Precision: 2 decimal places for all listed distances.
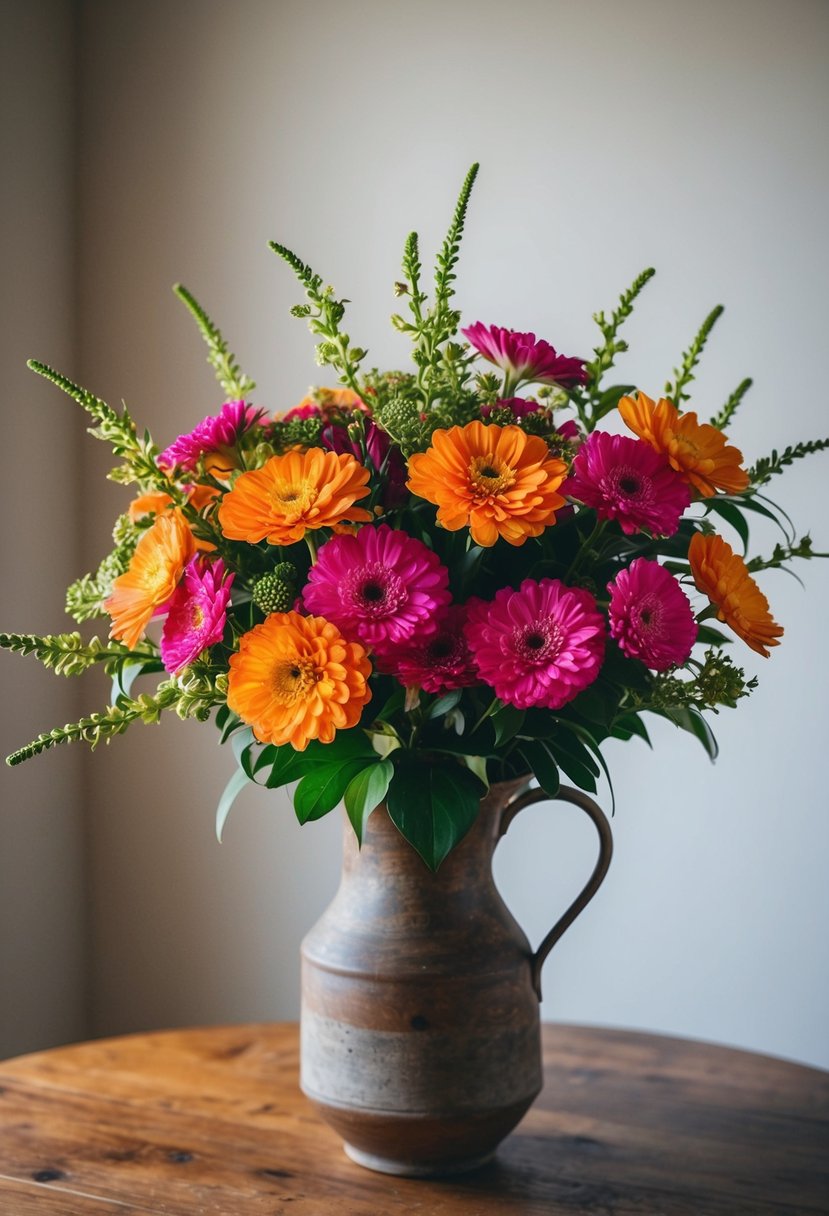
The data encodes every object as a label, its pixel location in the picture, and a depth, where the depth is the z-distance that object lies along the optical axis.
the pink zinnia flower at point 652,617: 0.78
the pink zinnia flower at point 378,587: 0.79
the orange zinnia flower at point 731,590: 0.84
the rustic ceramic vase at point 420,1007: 0.89
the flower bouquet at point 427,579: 0.79
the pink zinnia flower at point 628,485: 0.81
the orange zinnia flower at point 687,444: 0.85
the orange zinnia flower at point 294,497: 0.79
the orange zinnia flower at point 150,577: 0.84
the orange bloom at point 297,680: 0.78
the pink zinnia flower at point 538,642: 0.76
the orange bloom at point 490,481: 0.78
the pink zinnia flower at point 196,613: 0.80
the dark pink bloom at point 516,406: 0.88
